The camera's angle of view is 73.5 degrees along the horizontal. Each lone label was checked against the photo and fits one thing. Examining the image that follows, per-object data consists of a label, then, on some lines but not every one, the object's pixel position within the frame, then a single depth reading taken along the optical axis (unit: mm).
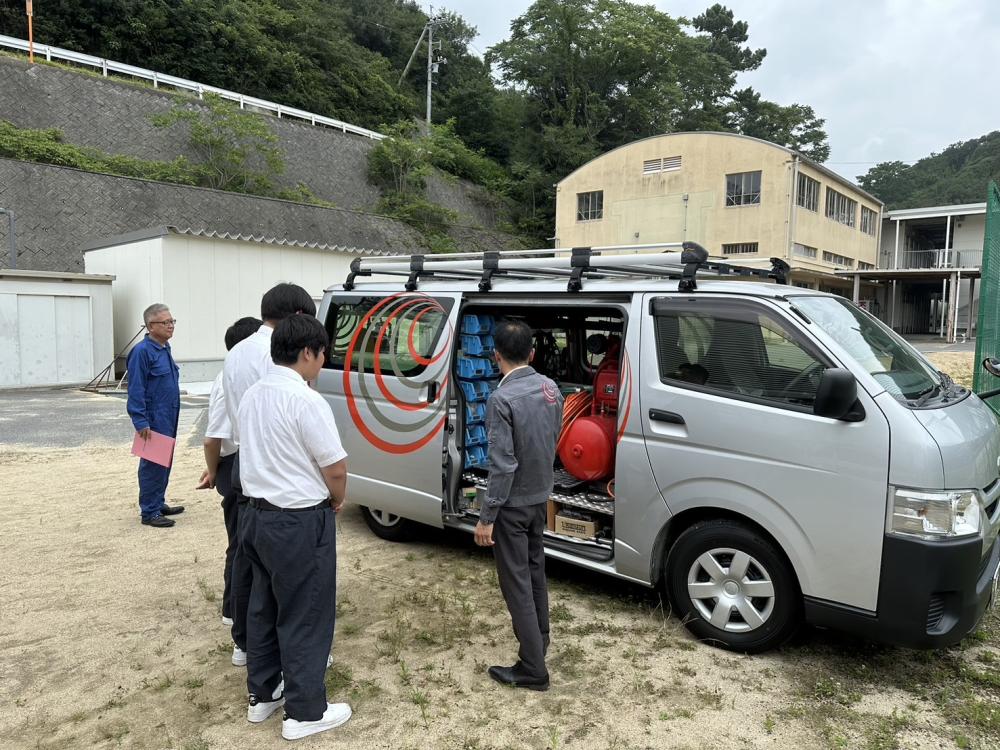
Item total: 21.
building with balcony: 29125
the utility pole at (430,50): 45688
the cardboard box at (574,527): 4195
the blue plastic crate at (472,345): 4861
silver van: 2971
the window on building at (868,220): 34219
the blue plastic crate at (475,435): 4930
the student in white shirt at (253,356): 3355
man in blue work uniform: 5324
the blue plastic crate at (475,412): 4895
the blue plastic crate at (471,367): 4809
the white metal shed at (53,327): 13578
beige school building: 27797
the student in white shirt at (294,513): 2660
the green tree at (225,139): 27234
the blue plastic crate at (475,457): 4938
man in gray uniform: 3078
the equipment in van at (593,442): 4434
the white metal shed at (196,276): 14422
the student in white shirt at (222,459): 3559
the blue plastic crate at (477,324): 4875
